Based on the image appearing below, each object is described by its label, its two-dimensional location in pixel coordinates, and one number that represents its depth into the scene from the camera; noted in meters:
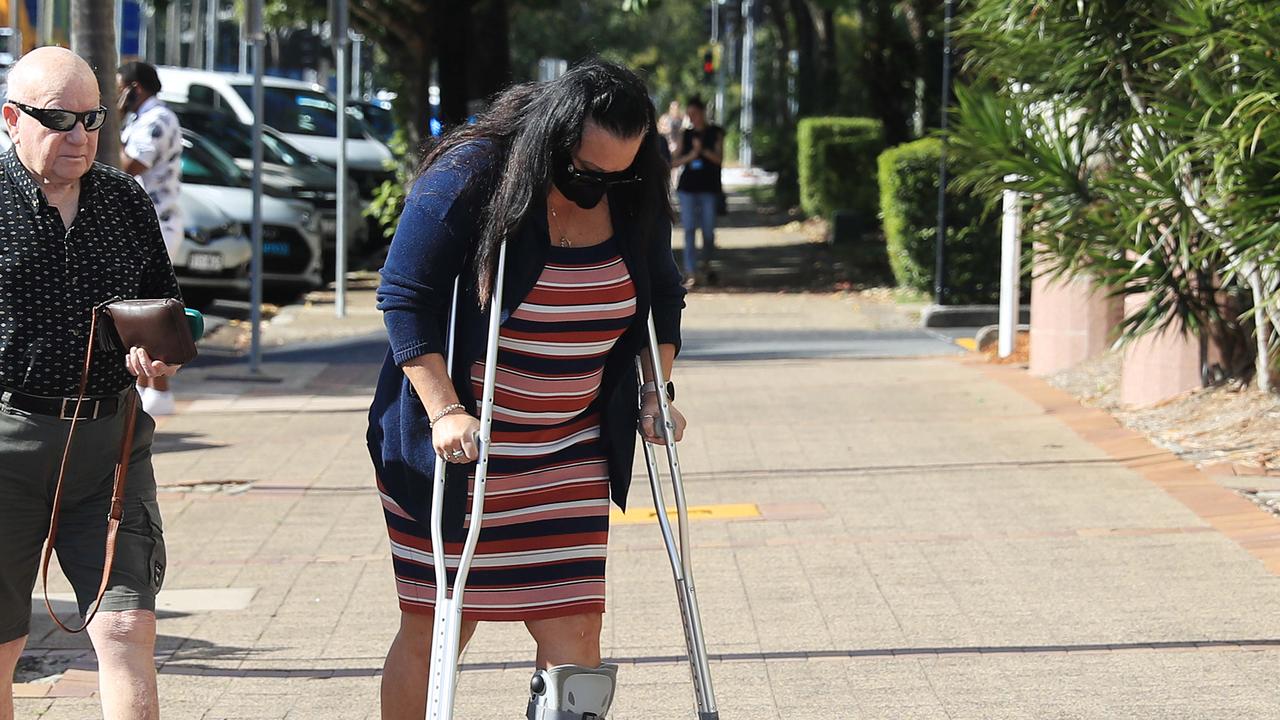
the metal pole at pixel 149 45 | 70.40
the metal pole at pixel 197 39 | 65.39
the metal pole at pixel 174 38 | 71.88
